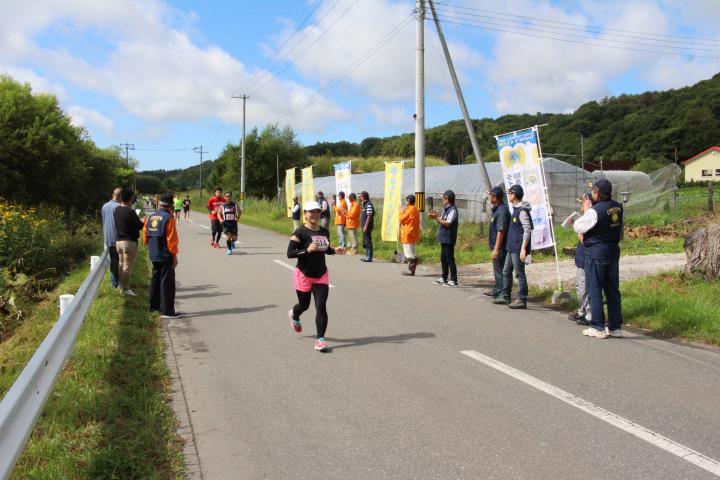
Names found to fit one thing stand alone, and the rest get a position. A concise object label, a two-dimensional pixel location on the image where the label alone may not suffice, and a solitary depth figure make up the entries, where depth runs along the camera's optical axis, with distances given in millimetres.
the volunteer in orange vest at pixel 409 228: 13133
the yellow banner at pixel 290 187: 30328
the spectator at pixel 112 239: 10289
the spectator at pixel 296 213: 21484
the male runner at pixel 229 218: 17094
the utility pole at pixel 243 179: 48562
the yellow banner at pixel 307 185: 25184
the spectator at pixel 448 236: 11336
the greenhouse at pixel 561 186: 23266
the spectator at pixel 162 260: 8489
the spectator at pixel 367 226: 15398
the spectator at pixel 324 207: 19547
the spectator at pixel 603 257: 7309
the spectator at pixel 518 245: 8930
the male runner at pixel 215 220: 18969
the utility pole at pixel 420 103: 17656
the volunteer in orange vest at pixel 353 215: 16906
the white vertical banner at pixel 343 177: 21078
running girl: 6641
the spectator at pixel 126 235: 9820
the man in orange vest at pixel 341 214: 17562
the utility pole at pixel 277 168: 60578
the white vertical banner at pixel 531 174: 11148
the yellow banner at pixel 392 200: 17375
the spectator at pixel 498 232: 9406
